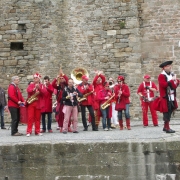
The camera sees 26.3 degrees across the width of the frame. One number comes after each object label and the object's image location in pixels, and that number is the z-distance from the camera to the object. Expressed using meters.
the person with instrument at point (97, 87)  12.12
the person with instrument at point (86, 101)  11.73
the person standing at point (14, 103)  10.30
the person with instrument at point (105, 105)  11.91
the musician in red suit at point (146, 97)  12.59
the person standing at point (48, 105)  11.66
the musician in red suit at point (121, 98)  11.55
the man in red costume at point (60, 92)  11.59
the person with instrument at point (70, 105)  11.05
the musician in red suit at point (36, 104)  10.34
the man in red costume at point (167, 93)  9.64
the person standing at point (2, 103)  13.54
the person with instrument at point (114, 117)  12.85
